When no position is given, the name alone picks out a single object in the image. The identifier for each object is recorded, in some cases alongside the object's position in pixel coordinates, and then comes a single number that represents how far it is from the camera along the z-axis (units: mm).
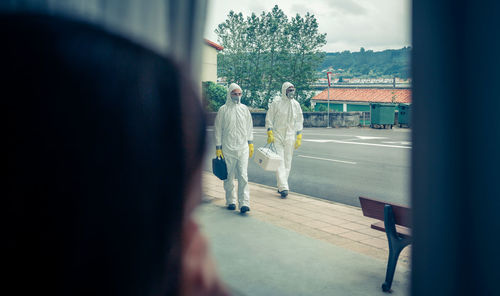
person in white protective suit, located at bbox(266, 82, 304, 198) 7309
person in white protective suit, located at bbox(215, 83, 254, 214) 6254
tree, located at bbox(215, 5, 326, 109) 36469
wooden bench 3516
